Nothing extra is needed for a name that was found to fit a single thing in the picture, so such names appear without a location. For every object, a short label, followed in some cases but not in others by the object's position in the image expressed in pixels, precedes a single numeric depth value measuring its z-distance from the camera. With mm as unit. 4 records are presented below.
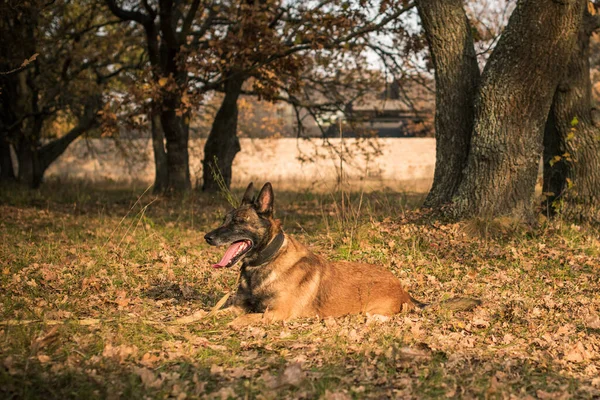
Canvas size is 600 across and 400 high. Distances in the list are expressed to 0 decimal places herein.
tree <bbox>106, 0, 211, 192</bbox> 16250
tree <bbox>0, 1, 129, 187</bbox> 19625
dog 6500
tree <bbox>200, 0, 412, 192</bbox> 15086
